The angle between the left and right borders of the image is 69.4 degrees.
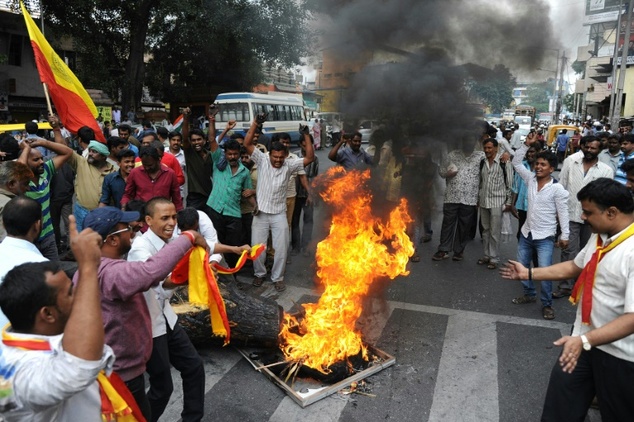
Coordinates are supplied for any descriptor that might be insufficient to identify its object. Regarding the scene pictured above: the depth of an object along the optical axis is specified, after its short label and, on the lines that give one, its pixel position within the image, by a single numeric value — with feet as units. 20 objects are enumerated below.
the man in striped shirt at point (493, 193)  22.62
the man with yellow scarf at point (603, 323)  8.43
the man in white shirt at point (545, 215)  17.48
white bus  65.26
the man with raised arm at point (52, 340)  5.19
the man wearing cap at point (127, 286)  7.79
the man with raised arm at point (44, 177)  14.94
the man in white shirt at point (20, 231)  9.36
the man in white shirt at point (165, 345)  9.69
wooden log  14.16
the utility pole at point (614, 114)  57.93
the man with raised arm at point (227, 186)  20.13
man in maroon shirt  16.92
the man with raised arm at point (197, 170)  21.45
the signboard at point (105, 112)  59.20
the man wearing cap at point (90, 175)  19.04
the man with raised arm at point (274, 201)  19.74
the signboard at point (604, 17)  76.79
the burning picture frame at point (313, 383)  12.01
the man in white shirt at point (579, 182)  19.29
